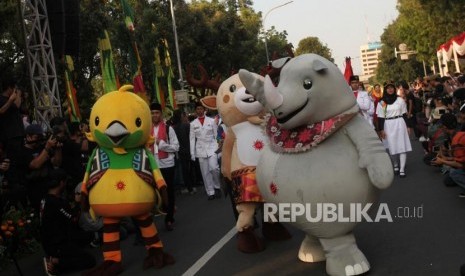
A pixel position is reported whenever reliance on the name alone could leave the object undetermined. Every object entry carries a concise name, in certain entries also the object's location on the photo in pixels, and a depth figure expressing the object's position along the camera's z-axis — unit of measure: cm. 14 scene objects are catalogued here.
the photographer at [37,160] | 641
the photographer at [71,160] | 714
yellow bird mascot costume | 548
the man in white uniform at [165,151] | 767
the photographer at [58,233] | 588
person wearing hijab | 950
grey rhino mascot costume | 446
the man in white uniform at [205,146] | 1004
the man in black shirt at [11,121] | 672
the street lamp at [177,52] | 2367
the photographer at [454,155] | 690
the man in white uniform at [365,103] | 1041
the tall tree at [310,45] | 6791
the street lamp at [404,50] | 4168
